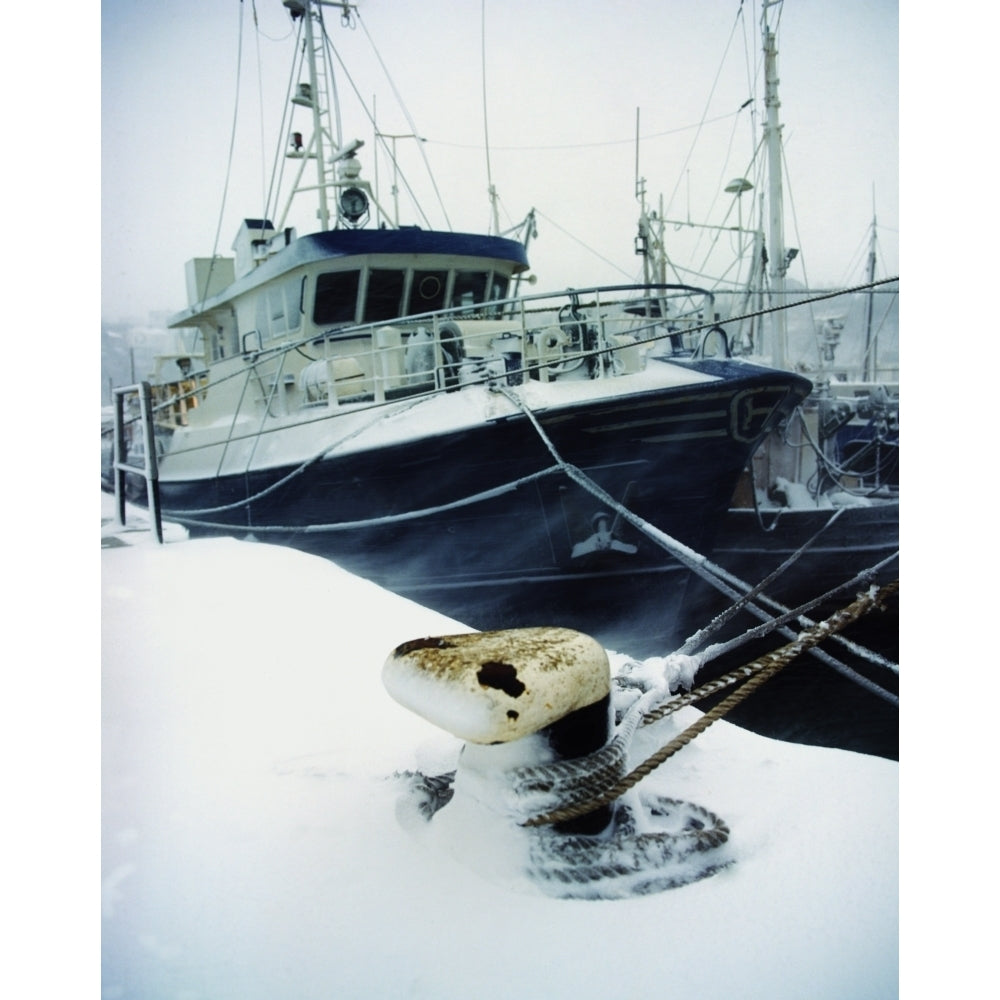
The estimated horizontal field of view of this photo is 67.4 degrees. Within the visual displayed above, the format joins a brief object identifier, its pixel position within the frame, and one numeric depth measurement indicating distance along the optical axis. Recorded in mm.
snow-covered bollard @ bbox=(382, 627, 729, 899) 1171
